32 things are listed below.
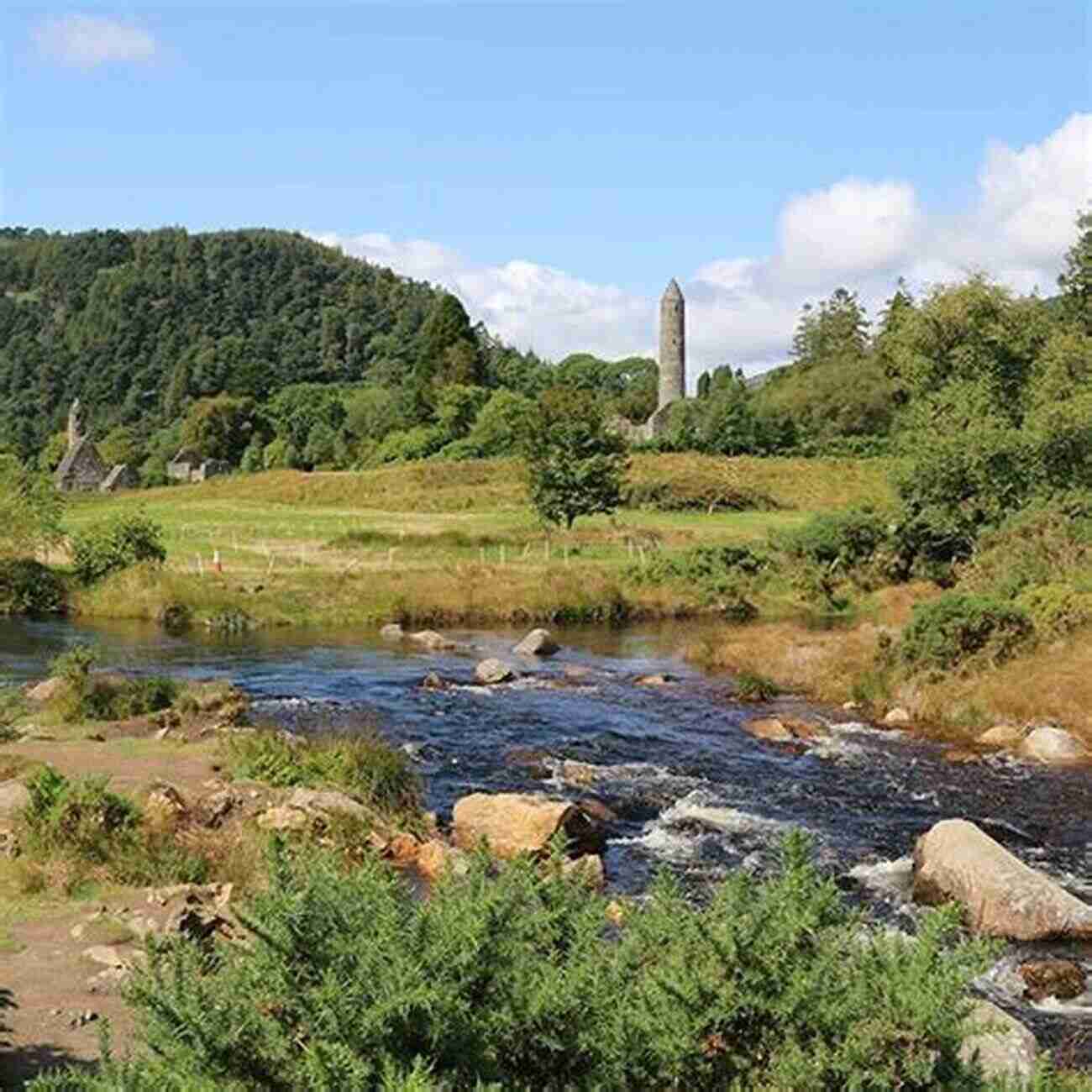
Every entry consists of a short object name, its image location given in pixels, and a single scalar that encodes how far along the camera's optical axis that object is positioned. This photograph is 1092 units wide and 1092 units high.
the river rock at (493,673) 32.25
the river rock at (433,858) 15.67
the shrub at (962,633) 29.48
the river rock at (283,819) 16.69
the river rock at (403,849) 16.92
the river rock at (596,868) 13.64
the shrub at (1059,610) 30.19
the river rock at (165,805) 16.45
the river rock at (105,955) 11.85
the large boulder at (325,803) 17.41
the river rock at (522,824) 17.78
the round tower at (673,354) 147.88
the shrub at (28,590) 42.59
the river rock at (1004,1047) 9.59
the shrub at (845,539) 46.81
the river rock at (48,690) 25.59
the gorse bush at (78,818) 15.03
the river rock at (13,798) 16.17
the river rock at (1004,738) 25.56
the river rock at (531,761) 22.83
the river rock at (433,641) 38.22
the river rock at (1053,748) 24.30
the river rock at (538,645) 37.28
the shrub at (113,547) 45.19
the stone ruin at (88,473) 120.12
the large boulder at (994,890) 15.00
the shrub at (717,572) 46.41
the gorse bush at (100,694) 24.38
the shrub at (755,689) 31.11
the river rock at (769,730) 26.25
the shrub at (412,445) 103.56
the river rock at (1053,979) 13.47
